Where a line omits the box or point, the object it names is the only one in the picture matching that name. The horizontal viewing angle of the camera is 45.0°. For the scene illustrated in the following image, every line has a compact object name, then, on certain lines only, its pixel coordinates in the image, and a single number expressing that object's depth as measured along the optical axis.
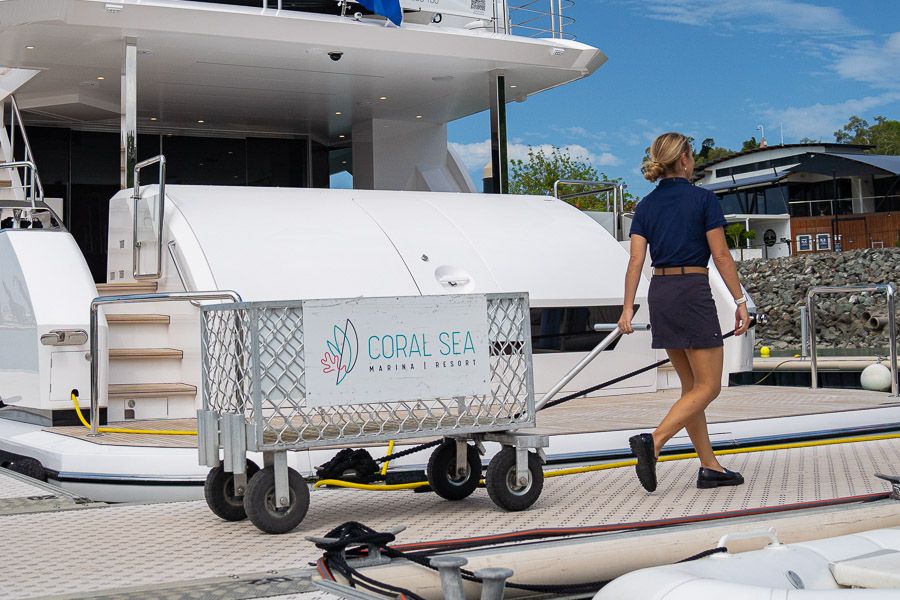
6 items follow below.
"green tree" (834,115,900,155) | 73.00
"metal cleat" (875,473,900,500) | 3.96
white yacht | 6.82
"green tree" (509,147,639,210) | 44.72
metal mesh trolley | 4.06
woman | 4.65
